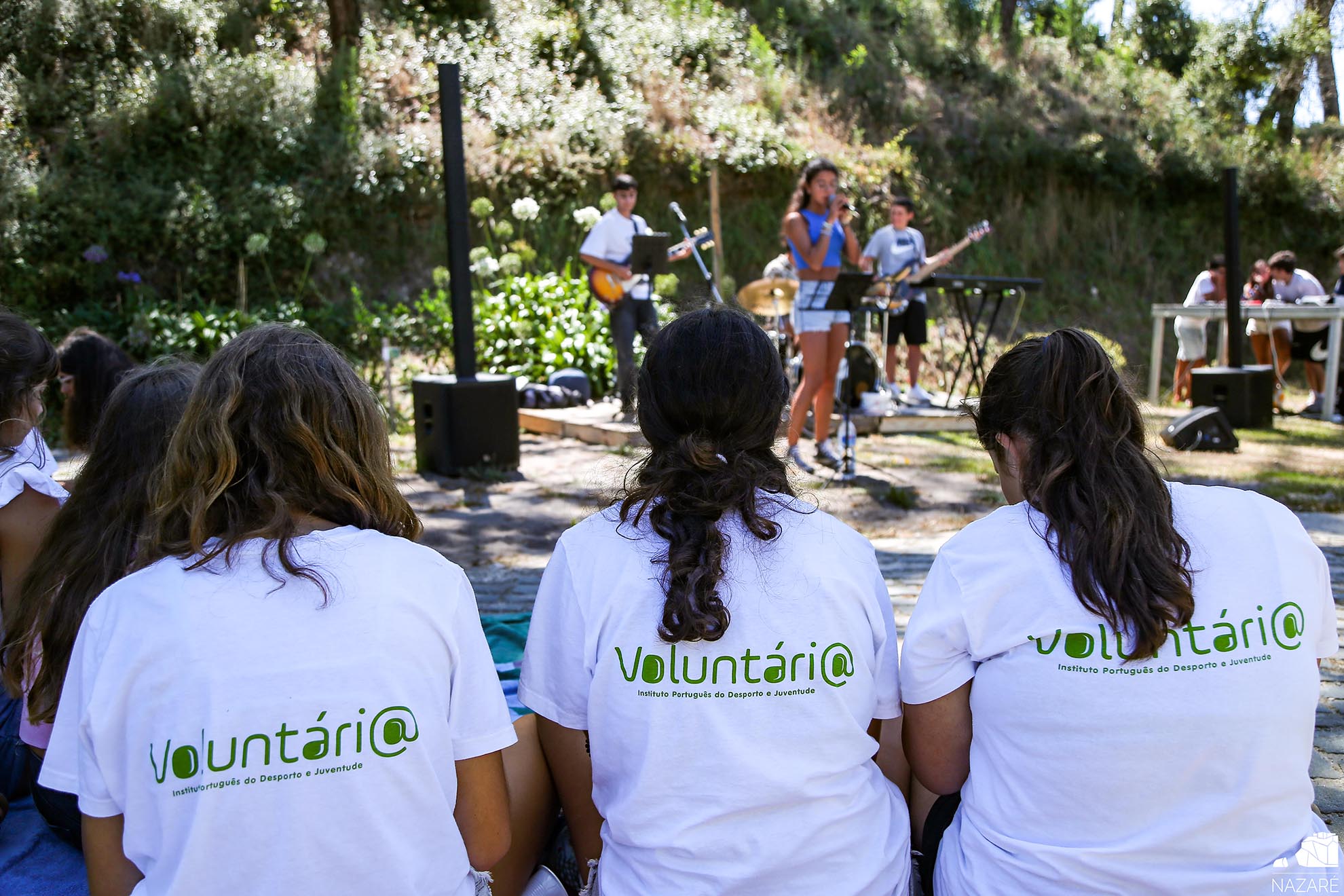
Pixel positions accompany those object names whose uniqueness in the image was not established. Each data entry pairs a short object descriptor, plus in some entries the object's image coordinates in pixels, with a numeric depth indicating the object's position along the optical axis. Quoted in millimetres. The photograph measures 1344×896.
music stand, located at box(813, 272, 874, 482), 5855
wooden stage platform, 8078
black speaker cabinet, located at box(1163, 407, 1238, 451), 7613
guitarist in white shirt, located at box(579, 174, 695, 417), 8414
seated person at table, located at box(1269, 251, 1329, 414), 9961
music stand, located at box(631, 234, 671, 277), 8039
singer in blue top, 6113
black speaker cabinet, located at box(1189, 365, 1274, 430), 8664
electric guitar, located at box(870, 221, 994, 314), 8867
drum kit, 8578
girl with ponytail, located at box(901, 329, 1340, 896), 1500
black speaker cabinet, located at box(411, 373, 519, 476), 6586
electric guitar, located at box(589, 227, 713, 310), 8484
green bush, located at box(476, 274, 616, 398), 9688
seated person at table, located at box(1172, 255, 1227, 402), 10781
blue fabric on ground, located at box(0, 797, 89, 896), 2090
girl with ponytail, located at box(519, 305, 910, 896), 1559
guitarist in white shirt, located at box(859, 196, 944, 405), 9109
